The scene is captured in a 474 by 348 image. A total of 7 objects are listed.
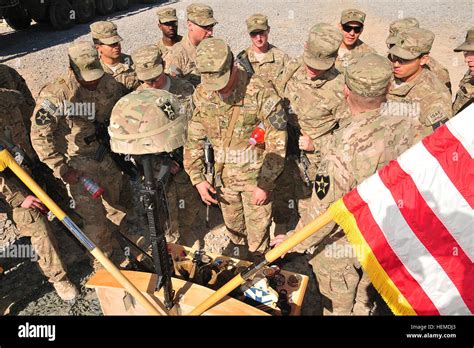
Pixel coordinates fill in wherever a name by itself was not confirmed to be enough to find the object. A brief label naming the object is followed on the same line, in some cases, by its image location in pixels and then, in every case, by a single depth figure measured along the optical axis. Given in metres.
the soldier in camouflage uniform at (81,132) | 4.57
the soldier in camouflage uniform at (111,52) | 5.90
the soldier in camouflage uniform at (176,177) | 4.93
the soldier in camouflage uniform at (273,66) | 6.03
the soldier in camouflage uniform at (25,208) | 4.40
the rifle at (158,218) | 2.73
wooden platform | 3.28
